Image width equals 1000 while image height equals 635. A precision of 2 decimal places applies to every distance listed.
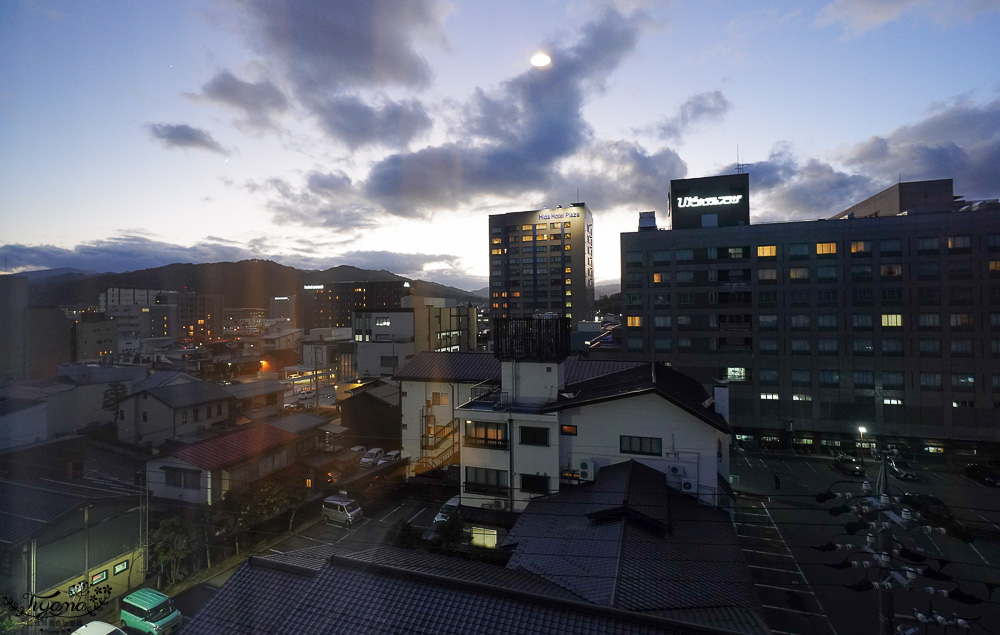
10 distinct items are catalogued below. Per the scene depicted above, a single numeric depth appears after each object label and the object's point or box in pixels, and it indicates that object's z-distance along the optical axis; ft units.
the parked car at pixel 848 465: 102.01
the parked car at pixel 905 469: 97.91
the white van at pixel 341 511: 71.15
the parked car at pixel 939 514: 70.79
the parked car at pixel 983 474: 95.66
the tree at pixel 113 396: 119.03
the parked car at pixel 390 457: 97.38
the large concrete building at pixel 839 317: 114.42
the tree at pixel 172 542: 53.74
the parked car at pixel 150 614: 46.55
